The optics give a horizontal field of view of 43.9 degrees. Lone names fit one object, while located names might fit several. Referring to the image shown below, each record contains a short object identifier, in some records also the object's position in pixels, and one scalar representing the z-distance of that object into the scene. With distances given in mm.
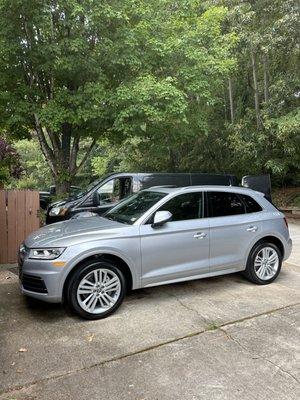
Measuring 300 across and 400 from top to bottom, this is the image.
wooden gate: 6720
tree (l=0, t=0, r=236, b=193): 8523
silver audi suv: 4250
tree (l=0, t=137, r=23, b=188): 10864
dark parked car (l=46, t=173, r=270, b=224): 8289
